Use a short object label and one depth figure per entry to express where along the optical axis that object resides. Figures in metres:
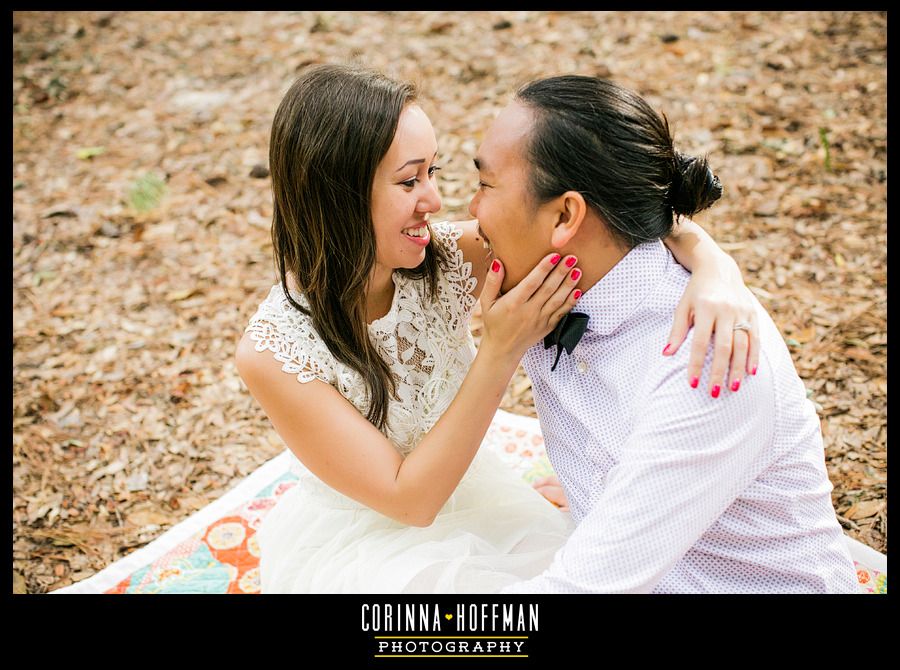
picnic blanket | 3.62
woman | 2.60
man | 2.20
